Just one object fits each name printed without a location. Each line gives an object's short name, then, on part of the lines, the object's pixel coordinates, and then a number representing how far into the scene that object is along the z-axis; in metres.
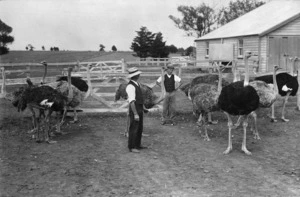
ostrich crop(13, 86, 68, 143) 8.30
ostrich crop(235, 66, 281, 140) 8.75
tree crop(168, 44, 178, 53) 59.37
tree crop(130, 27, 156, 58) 46.81
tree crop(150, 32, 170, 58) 46.41
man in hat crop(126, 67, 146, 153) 7.65
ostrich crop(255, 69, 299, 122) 10.94
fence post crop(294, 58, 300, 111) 12.45
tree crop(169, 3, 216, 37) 50.53
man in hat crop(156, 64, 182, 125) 10.50
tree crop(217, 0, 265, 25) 48.12
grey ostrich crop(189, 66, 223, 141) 8.53
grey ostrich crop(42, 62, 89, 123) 10.10
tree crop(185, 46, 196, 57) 57.58
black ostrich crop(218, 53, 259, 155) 7.45
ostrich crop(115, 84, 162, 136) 9.83
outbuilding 23.45
